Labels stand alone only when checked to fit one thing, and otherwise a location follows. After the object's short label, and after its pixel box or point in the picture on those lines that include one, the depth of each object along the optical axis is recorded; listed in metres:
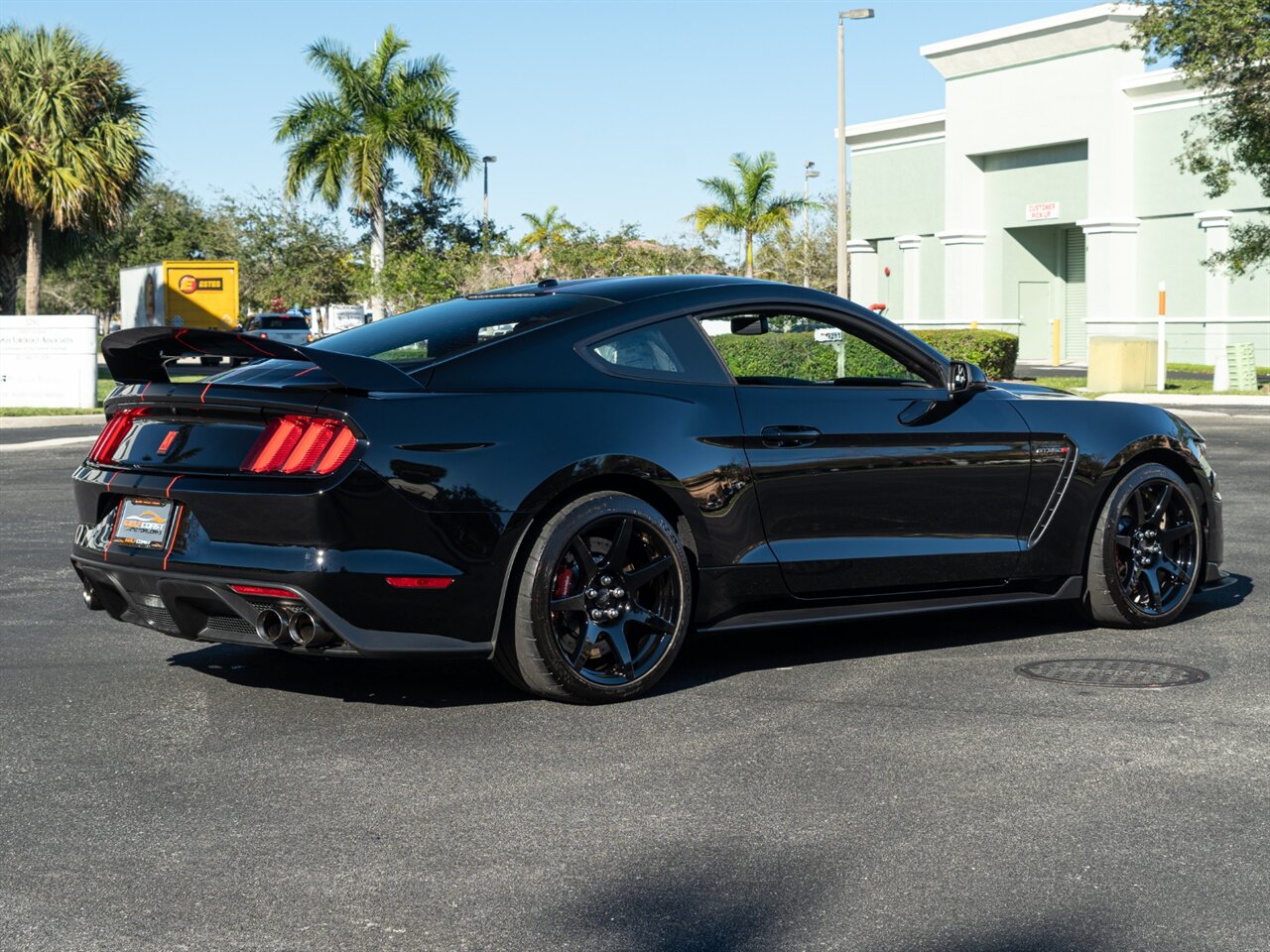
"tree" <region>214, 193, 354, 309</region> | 65.69
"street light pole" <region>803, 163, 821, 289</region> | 63.77
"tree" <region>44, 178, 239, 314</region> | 70.75
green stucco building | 43.66
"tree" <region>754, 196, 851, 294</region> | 66.31
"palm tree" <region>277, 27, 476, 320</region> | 46.72
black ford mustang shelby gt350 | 5.50
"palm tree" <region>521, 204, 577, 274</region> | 73.88
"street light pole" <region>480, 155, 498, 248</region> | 79.94
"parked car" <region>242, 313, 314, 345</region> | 43.91
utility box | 31.30
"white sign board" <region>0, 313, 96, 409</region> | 27.34
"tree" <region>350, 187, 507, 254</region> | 60.34
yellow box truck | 43.19
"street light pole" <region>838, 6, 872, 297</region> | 34.66
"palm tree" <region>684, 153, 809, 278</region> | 56.59
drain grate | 6.38
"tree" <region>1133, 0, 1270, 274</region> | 28.77
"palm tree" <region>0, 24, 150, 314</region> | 35.53
